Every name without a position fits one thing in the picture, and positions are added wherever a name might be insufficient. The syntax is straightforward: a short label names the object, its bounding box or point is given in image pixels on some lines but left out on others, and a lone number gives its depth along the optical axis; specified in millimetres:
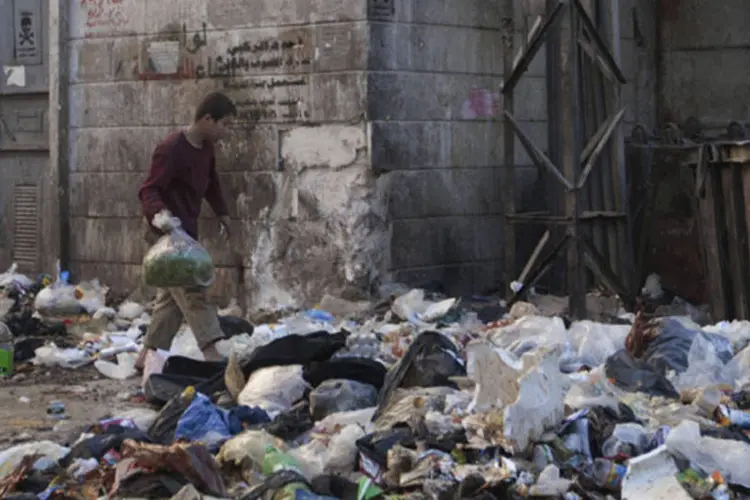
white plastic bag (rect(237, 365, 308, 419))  13734
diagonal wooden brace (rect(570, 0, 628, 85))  19219
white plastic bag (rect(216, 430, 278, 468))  11562
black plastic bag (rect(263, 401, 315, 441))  12547
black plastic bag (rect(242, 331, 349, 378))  14625
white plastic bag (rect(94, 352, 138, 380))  16922
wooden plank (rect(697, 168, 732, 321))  17797
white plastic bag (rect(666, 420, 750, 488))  10961
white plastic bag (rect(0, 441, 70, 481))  11648
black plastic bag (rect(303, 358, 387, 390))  14127
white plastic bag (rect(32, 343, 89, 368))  17703
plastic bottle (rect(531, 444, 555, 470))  11164
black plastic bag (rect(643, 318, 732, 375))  14594
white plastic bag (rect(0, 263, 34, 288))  22734
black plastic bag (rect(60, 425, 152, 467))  11937
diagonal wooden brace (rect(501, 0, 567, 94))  19125
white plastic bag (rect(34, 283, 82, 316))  21078
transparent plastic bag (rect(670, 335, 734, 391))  14078
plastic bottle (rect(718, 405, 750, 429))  12512
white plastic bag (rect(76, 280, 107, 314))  21328
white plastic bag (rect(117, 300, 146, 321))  20875
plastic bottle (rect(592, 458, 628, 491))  10937
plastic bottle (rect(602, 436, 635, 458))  11516
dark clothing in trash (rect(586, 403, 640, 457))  11715
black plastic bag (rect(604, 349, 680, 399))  13703
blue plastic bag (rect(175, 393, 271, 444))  12625
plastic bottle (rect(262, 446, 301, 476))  11125
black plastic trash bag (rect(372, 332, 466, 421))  13609
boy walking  15984
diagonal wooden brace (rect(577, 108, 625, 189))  19141
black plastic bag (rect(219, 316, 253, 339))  17969
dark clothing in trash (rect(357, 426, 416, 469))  11461
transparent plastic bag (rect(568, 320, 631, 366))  15234
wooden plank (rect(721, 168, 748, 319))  17578
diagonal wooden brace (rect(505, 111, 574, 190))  19016
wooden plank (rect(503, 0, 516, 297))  20062
